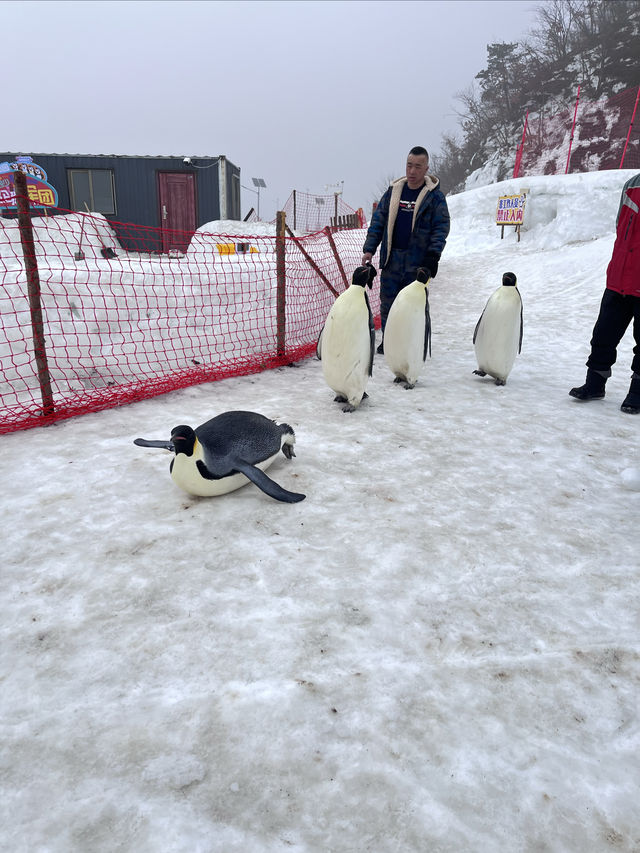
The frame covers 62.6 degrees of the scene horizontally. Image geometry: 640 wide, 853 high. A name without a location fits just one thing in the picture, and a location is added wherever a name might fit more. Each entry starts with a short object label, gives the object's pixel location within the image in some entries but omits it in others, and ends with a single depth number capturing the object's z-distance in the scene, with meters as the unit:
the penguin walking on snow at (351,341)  3.48
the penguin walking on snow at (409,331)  3.94
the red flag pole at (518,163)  16.96
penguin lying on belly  2.28
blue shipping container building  18.62
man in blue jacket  4.45
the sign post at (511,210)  12.81
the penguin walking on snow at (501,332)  4.17
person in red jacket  3.57
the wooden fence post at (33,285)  3.12
